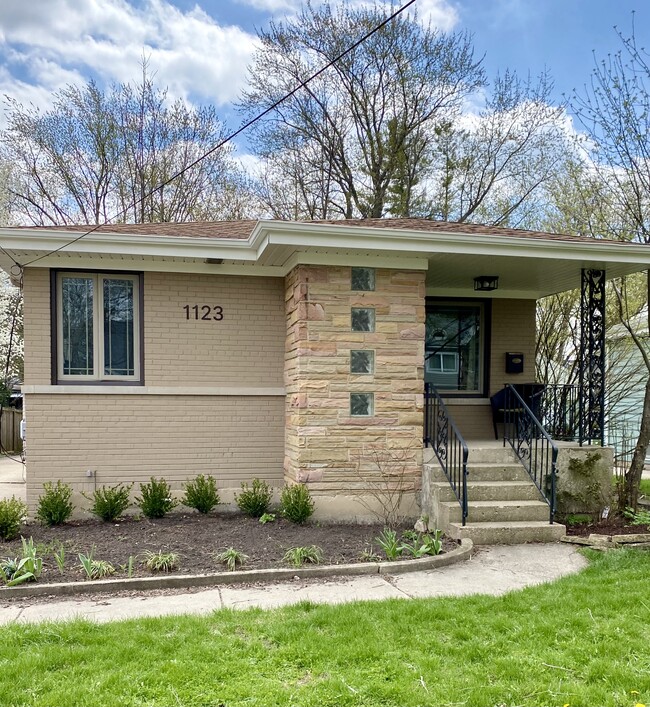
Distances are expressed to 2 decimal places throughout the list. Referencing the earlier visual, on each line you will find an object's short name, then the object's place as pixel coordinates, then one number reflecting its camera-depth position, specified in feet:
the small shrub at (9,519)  19.47
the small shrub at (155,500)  23.00
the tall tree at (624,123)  27.07
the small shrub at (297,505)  21.62
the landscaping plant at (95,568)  15.83
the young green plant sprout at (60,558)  16.32
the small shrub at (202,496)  23.58
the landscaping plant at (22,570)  15.21
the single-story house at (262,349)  22.54
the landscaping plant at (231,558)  16.81
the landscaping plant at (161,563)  16.53
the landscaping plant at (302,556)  17.25
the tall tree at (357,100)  60.49
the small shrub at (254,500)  23.15
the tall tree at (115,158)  62.08
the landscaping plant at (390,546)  17.81
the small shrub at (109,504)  22.41
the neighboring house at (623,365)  38.89
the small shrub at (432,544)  18.12
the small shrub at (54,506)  21.66
